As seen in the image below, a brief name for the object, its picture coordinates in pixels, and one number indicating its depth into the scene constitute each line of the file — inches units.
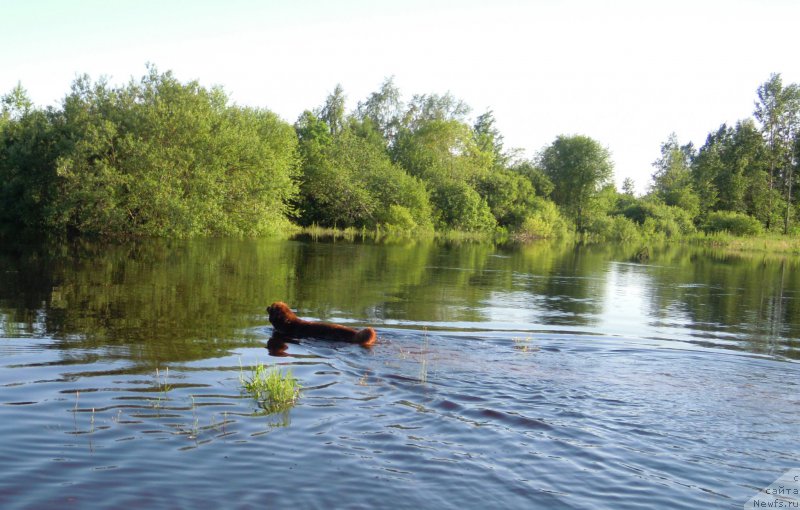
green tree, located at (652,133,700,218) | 3302.2
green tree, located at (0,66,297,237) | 1477.6
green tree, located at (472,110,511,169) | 3917.3
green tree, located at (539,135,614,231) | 3243.1
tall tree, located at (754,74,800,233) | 2935.5
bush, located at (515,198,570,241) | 2790.4
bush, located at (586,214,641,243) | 2962.6
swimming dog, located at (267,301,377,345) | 450.3
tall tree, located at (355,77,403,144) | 3703.2
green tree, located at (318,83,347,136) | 3395.7
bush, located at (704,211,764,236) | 2805.1
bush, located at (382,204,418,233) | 2517.2
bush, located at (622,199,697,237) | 3024.1
